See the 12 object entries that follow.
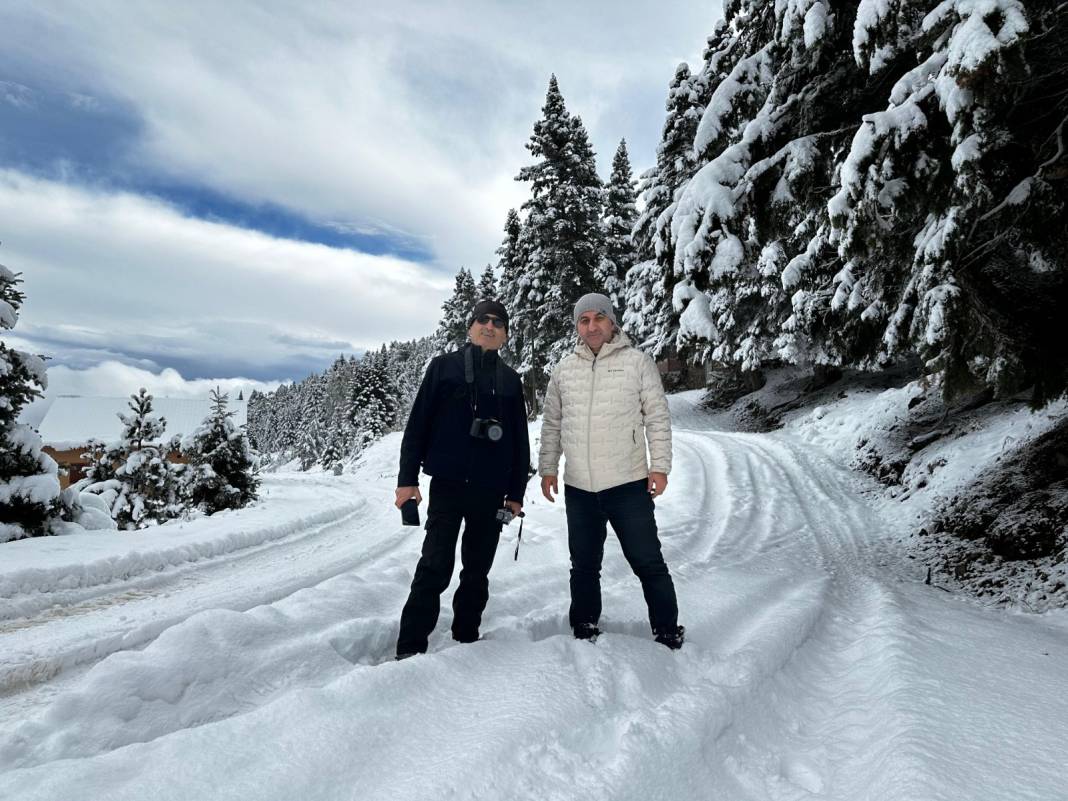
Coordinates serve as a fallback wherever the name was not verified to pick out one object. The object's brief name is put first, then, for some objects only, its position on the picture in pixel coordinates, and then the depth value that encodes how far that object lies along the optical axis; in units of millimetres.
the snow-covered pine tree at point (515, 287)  29484
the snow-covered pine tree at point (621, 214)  30594
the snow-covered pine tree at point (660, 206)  21234
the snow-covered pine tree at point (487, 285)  41484
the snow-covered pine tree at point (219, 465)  16578
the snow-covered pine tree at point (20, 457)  9227
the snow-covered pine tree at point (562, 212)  25562
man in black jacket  3521
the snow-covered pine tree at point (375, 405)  51188
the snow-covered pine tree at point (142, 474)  15500
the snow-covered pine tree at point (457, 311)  42594
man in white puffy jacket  3691
